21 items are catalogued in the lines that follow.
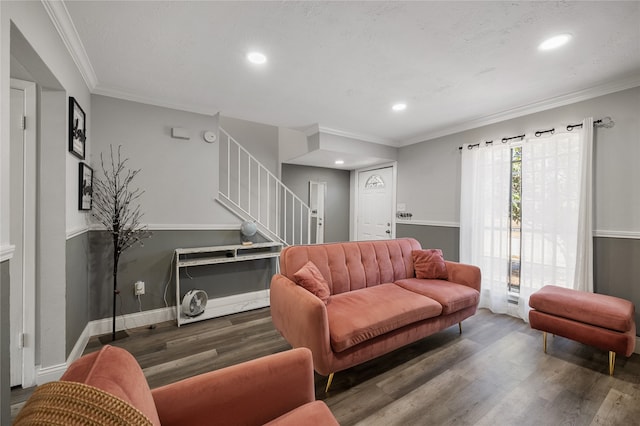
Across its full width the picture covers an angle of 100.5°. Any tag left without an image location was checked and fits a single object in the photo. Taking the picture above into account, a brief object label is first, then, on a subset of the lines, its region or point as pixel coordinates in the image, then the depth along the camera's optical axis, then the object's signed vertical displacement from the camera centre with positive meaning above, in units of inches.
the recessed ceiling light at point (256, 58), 82.8 +48.6
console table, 115.6 -23.3
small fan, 113.5 -40.6
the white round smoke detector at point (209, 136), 126.7 +35.1
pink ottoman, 79.3 -33.5
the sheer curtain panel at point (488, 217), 129.4 -1.9
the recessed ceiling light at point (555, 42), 73.4 +48.8
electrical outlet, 110.6 -32.9
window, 125.8 -1.7
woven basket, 20.9 -16.3
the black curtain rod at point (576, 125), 100.4 +35.4
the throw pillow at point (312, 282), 83.8 -22.8
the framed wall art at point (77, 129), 80.4 +25.7
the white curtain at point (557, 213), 103.0 +0.4
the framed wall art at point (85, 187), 90.7 +7.5
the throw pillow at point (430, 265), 115.7 -23.3
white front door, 192.2 +5.9
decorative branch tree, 102.9 +0.6
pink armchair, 30.0 -26.8
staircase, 158.0 +7.4
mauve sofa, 71.2 -29.6
